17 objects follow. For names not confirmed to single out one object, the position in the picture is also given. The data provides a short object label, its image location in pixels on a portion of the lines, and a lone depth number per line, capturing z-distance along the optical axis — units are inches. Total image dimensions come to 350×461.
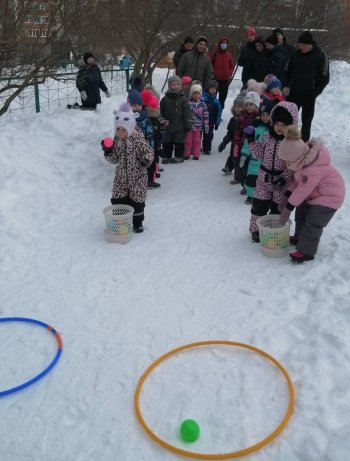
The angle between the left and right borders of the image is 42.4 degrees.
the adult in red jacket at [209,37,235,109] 381.1
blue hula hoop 130.3
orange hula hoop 106.4
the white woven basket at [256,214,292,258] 193.3
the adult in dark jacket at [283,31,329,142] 285.4
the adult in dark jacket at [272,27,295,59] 344.8
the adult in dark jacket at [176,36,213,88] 354.9
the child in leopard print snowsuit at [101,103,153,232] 208.2
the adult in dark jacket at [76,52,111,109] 349.1
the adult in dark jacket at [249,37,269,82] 351.9
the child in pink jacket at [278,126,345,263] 173.8
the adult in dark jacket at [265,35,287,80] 345.1
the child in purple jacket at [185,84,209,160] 323.8
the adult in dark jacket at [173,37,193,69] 369.1
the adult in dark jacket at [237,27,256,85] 358.9
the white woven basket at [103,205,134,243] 210.5
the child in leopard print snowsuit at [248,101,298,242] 187.0
